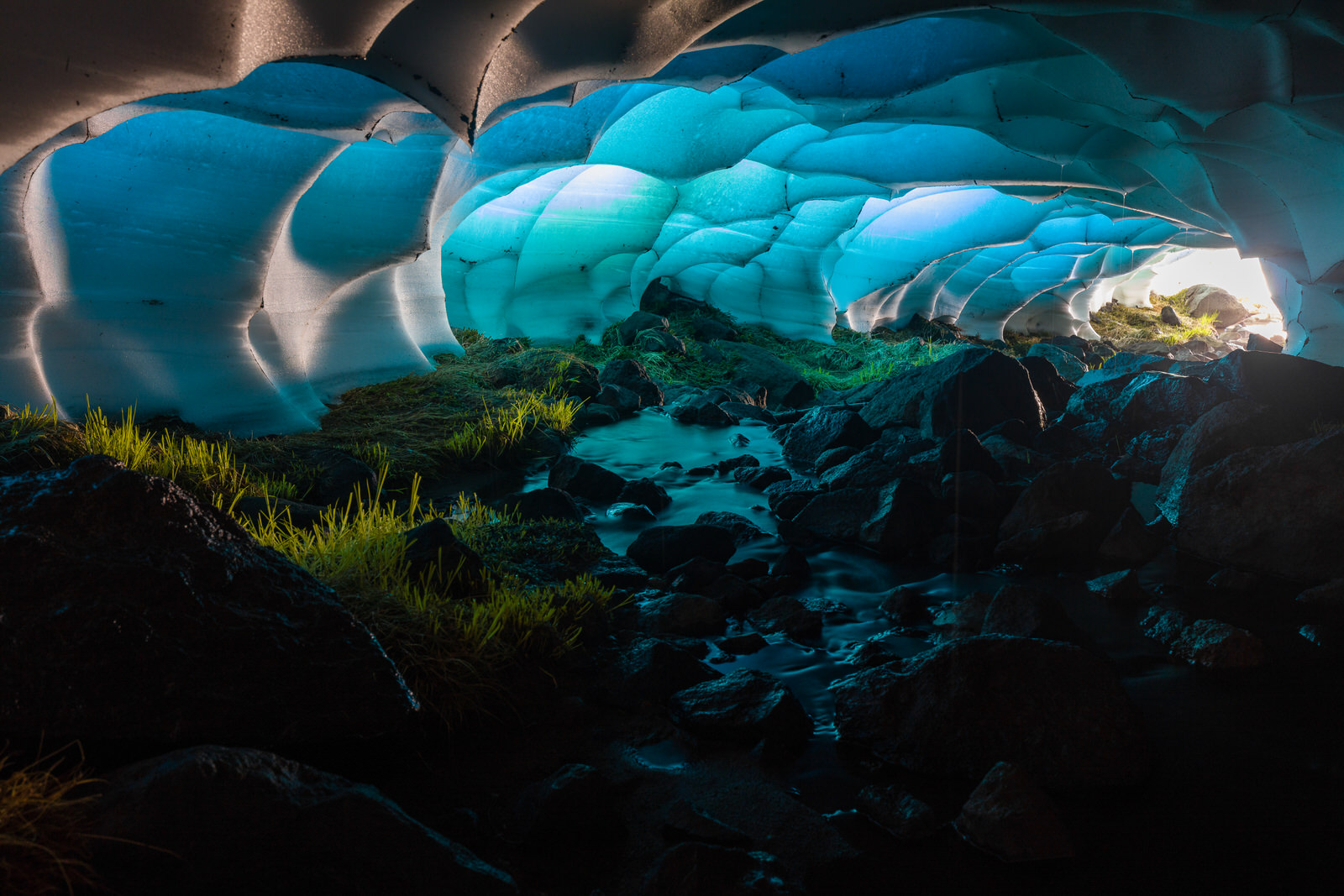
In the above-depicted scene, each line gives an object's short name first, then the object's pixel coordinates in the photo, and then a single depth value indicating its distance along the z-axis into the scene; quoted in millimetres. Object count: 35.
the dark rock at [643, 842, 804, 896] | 2398
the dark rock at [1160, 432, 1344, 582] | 4848
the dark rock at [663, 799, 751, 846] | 2705
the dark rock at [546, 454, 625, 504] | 6703
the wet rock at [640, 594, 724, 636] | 4273
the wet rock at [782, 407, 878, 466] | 8570
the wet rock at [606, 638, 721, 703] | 3582
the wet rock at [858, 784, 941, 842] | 2746
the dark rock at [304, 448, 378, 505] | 6148
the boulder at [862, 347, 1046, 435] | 8469
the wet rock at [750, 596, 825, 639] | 4328
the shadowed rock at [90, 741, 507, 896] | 1995
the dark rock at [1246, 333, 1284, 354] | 14861
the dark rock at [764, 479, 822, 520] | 6488
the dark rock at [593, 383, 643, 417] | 10648
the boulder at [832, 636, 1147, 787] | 3012
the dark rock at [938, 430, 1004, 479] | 6609
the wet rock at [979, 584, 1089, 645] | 3713
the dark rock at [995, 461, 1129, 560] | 5379
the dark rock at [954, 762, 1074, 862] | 2609
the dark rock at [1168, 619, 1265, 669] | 3867
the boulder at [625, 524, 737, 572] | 5172
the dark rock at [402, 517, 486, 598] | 3992
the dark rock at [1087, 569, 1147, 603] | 4750
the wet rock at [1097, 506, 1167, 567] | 5344
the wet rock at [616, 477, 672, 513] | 6605
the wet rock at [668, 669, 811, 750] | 3275
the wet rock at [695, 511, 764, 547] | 5926
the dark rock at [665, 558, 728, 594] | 4789
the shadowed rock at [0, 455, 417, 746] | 2383
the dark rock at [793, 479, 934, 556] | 5637
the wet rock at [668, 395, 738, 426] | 10281
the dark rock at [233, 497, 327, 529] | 4945
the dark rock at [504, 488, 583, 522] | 5762
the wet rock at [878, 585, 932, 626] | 4531
